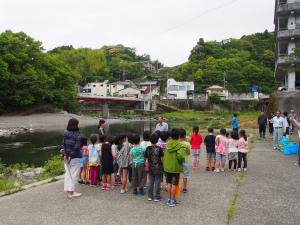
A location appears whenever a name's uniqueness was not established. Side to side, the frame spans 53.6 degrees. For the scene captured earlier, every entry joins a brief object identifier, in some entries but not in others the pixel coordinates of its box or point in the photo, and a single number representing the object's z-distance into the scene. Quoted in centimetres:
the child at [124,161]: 682
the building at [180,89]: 7762
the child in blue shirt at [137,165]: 654
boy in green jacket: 583
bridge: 6053
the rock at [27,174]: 1136
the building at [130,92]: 7969
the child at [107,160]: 696
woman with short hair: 646
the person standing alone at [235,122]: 1464
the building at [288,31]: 2918
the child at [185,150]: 605
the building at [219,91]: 7381
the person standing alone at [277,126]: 1305
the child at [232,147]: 877
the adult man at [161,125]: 982
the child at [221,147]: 856
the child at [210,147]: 860
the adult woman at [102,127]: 835
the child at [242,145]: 865
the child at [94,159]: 730
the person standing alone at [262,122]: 1662
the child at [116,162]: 717
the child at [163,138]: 682
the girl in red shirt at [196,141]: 900
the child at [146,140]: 671
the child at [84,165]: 769
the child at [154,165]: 610
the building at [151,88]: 8122
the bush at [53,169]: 1044
